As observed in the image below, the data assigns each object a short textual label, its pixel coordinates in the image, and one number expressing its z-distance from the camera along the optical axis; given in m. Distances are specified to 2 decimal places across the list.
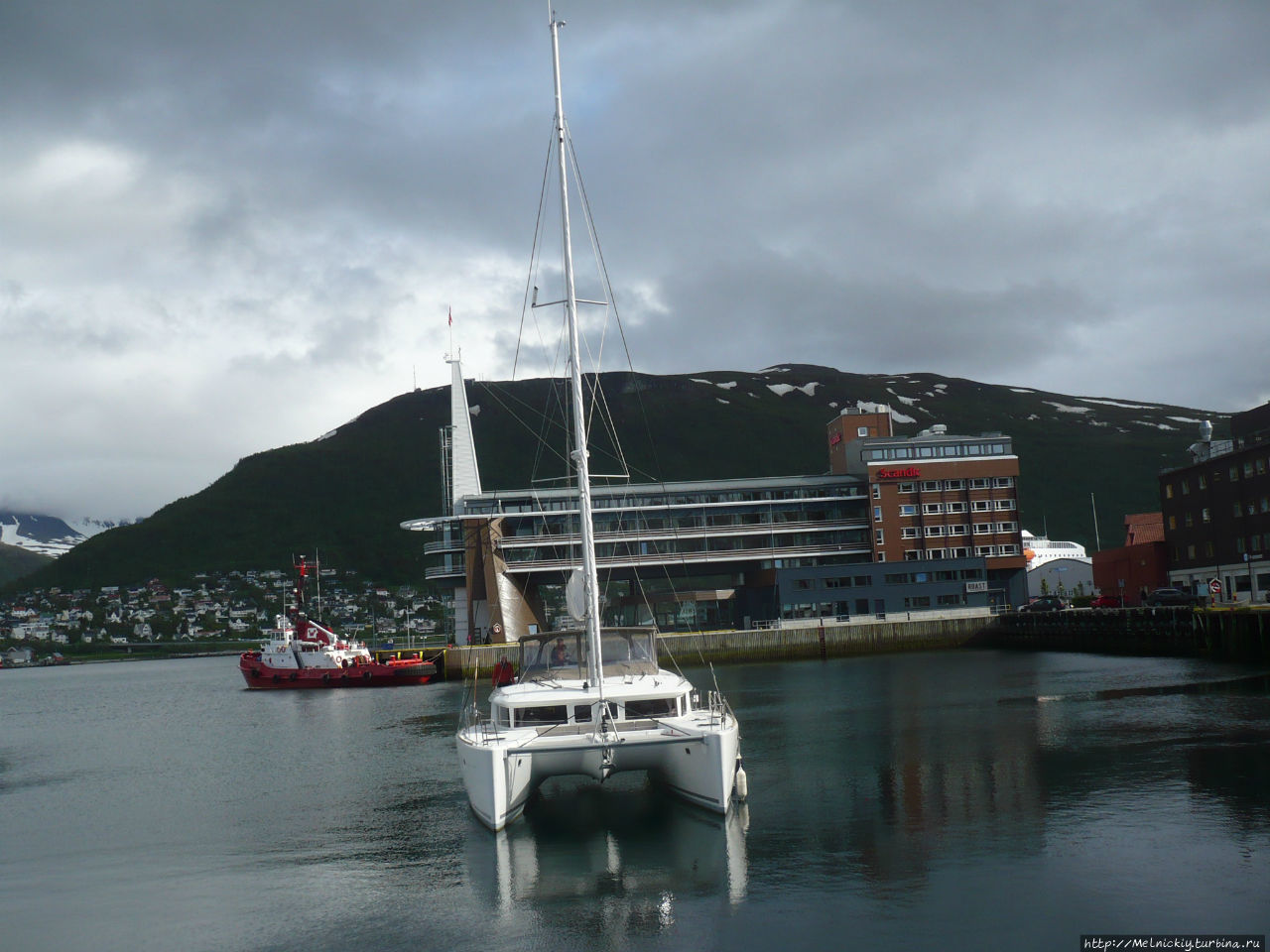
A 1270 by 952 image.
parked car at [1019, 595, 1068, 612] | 106.45
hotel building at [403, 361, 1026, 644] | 111.12
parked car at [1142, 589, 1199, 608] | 85.82
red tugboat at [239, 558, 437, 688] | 88.06
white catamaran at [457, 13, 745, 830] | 24.19
